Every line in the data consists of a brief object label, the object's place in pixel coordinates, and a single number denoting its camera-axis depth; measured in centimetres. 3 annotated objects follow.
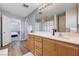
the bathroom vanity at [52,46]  70
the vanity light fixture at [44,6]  138
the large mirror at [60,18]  105
